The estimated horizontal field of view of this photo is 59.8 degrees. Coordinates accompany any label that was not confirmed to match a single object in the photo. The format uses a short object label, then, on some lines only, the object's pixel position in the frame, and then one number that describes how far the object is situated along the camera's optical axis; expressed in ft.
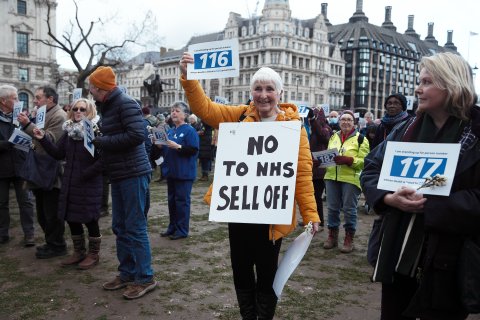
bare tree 94.65
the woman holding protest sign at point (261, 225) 10.11
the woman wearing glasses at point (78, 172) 16.16
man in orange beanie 13.70
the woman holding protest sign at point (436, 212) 6.98
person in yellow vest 20.34
